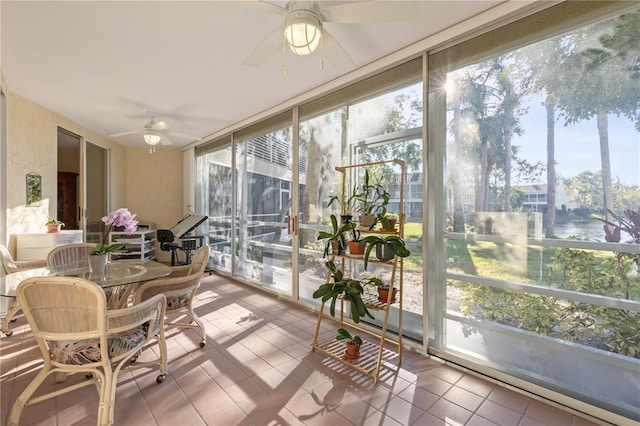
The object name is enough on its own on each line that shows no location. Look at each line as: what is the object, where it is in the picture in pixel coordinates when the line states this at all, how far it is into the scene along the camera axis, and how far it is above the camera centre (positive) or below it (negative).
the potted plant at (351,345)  2.50 -1.10
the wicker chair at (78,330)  1.57 -0.64
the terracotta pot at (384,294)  2.45 -0.67
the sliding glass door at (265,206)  4.27 +0.13
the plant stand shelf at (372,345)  2.41 -1.22
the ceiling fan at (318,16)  1.66 +1.15
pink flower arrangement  2.46 -0.06
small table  2.10 -0.47
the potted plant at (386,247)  2.27 -0.26
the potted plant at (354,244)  2.60 -0.26
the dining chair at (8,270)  2.90 -0.54
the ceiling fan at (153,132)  4.33 +1.22
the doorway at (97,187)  6.30 +0.59
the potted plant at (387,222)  2.43 -0.07
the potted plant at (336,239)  2.65 -0.23
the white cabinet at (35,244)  3.68 -0.36
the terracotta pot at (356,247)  2.60 -0.29
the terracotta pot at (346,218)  2.70 -0.04
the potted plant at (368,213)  2.54 +0.00
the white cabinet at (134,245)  6.02 -0.63
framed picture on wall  4.01 +0.35
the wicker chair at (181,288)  2.39 -0.61
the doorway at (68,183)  6.41 +0.70
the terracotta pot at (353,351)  2.50 -1.15
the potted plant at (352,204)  2.96 +0.10
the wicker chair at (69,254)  2.92 -0.40
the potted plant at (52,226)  3.96 -0.15
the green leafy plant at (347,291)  2.36 -0.64
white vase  2.37 -0.38
